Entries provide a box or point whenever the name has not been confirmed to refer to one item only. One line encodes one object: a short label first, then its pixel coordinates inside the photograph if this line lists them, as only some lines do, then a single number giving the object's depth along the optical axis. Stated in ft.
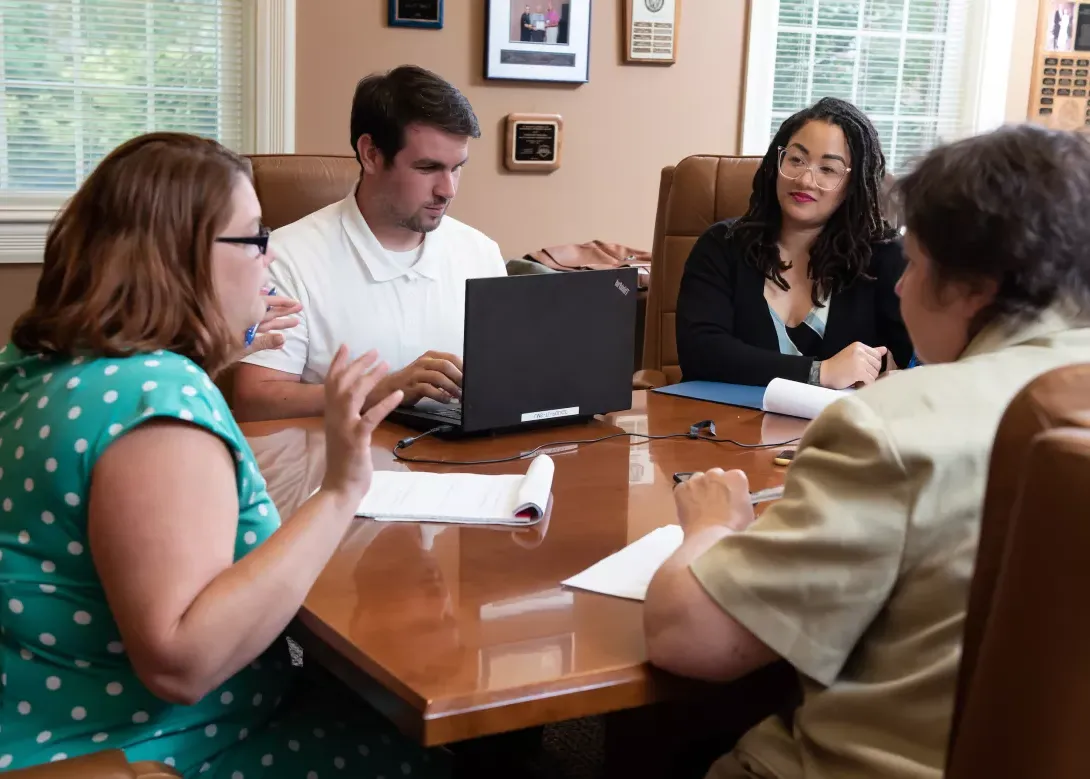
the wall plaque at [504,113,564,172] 12.96
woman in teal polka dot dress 3.31
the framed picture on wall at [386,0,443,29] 12.14
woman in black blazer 8.01
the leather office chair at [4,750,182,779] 3.06
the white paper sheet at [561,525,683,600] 3.99
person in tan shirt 3.18
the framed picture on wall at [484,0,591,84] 12.62
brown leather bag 12.64
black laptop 5.78
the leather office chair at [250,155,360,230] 8.57
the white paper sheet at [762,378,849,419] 6.58
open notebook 4.66
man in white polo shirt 7.53
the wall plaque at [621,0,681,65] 13.33
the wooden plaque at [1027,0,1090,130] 15.49
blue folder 7.03
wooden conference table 3.25
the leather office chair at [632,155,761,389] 9.58
